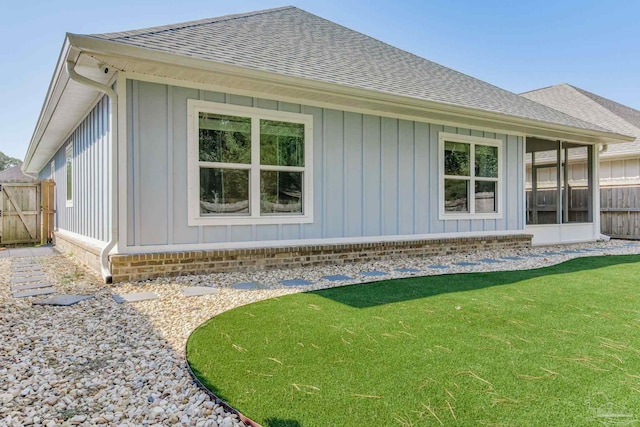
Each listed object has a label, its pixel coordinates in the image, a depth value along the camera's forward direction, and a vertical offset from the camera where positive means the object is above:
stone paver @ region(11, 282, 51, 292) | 4.83 -0.93
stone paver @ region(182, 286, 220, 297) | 4.50 -0.94
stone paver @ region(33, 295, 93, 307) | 4.06 -0.93
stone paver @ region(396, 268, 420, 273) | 6.02 -0.94
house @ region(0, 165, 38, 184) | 26.30 +2.63
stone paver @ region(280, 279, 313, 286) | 5.10 -0.95
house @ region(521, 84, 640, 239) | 11.96 +1.02
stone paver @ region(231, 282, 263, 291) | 4.84 -0.94
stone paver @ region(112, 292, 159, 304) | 4.19 -0.93
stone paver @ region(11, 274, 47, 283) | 5.38 -0.93
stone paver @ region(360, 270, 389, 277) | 5.71 -0.94
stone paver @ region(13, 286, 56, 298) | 4.47 -0.93
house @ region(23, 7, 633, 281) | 5.11 +1.01
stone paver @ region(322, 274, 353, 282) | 5.43 -0.95
